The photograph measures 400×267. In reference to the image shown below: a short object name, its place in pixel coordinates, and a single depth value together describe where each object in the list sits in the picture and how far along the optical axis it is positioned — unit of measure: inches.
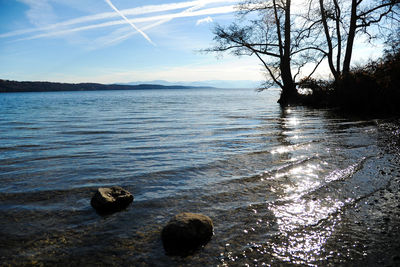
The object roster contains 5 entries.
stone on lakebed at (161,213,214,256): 113.1
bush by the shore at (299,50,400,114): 496.7
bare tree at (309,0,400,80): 735.1
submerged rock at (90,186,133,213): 152.2
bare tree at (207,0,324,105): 884.6
